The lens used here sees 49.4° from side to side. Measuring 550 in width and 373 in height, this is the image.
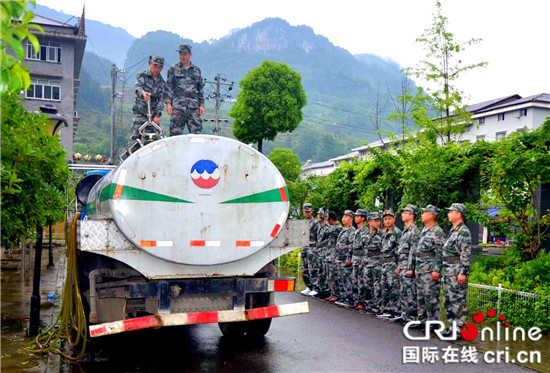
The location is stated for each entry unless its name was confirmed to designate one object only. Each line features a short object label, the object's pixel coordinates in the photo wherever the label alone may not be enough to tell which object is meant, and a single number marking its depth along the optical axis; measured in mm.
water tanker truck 6582
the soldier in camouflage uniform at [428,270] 9094
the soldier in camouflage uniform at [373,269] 10789
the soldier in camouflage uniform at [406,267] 9633
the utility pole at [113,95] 36628
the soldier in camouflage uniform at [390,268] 10328
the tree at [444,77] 19859
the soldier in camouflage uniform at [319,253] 13000
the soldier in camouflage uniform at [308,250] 13391
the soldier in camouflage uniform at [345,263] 11812
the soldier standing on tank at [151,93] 9352
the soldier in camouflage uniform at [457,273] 8625
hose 7312
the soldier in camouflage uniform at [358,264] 11250
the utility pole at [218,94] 33406
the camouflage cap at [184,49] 9695
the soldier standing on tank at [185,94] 9773
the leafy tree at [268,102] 25703
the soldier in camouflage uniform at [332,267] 12367
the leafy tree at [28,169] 7070
